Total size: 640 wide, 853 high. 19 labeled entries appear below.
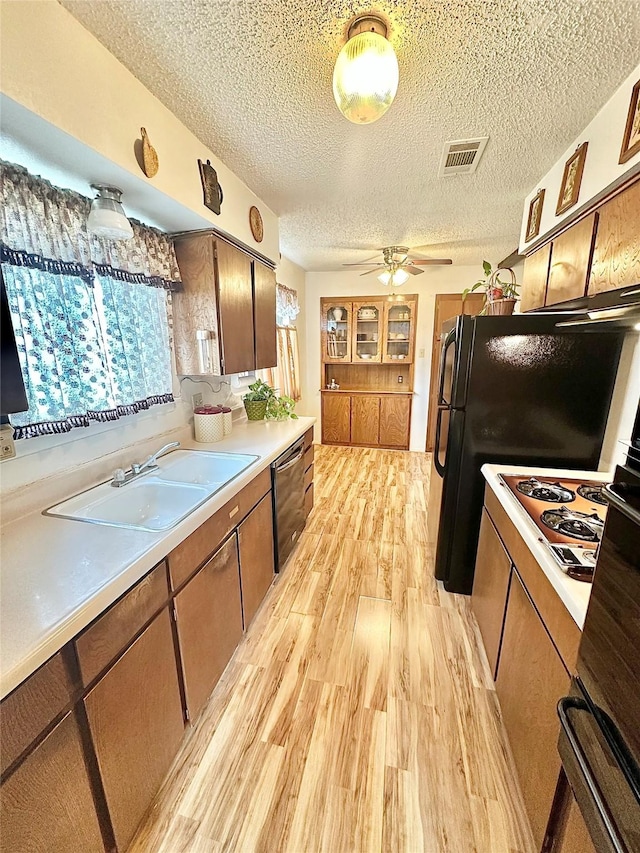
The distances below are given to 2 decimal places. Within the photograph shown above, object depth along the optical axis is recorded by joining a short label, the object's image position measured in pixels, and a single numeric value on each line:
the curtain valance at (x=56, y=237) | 1.11
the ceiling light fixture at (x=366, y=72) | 0.99
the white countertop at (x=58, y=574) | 0.70
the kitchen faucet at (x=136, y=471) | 1.50
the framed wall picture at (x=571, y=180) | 1.47
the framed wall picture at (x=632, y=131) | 1.10
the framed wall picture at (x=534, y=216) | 1.93
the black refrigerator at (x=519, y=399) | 1.67
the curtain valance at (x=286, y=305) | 3.61
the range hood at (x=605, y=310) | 1.04
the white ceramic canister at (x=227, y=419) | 2.24
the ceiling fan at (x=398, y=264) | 3.21
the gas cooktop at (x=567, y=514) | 0.97
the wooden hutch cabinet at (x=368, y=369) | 4.67
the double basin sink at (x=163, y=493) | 1.33
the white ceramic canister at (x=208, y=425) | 2.12
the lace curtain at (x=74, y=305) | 1.16
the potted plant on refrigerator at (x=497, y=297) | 1.91
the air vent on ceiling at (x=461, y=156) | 1.65
